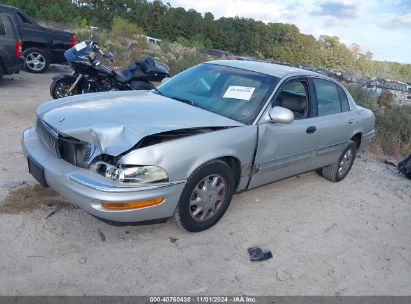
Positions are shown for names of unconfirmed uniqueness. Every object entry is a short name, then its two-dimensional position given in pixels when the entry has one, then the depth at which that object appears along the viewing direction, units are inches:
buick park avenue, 122.4
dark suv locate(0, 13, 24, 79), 345.1
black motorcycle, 285.9
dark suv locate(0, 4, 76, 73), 437.7
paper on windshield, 162.2
